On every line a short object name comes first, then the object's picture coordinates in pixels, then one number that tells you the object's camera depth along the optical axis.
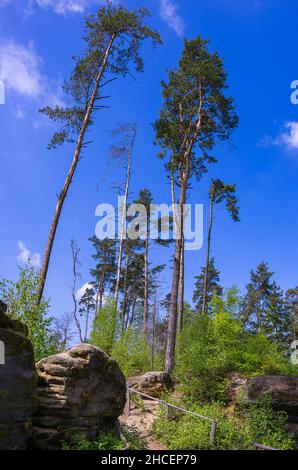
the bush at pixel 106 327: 20.96
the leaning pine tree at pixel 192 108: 19.84
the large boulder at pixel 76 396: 8.49
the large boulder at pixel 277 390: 13.69
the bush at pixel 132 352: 20.33
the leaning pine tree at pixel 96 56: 17.08
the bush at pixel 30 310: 10.63
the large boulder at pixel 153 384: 16.59
